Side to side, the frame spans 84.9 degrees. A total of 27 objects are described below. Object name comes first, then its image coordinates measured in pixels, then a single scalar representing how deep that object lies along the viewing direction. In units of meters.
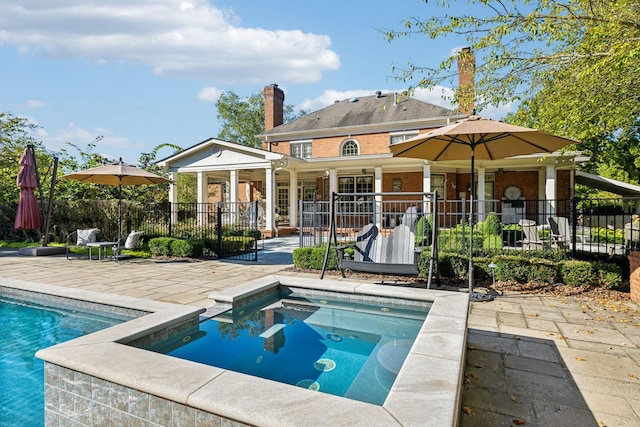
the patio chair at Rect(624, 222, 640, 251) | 6.46
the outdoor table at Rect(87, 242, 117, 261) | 9.39
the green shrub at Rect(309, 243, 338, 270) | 7.62
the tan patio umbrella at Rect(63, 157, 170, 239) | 9.43
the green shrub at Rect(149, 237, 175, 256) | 10.07
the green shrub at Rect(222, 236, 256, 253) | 10.39
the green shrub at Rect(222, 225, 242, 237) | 11.84
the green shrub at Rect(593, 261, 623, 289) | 5.83
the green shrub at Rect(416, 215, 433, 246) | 9.48
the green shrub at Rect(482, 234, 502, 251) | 7.63
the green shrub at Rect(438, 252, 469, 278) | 6.75
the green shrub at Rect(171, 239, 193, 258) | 9.74
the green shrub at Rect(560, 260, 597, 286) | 5.96
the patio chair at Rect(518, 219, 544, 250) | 8.60
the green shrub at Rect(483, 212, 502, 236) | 10.96
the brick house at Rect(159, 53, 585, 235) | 15.70
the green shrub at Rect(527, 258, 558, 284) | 6.16
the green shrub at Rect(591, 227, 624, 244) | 12.39
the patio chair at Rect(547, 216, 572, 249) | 8.47
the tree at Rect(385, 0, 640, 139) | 5.13
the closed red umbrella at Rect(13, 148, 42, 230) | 10.55
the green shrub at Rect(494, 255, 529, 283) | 6.38
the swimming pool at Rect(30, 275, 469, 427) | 1.73
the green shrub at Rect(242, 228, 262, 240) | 12.19
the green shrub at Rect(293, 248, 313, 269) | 7.91
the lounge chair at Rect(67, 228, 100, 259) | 10.02
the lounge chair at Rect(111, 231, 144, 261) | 9.53
